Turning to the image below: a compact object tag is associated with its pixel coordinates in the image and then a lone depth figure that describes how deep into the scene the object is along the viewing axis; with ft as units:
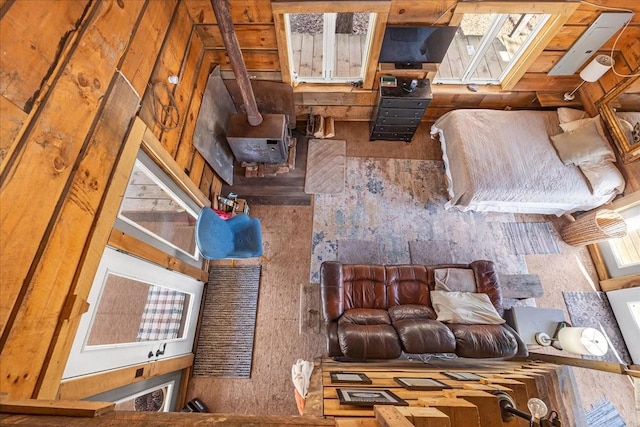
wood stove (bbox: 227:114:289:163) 10.08
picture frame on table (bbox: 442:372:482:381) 5.44
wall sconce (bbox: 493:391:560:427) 3.54
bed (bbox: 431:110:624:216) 9.45
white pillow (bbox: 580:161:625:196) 9.23
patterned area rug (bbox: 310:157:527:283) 10.48
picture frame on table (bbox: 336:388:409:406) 3.92
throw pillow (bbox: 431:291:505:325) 7.97
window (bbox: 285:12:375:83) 10.32
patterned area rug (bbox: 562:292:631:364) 9.12
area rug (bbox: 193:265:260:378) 8.95
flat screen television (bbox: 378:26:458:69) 9.01
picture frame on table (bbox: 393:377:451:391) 4.69
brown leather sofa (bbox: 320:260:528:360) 7.22
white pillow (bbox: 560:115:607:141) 9.79
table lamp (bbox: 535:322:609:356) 7.27
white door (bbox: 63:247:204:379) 5.12
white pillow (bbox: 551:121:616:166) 9.40
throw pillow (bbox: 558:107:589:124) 10.69
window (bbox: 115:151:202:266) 6.18
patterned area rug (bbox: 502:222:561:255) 10.62
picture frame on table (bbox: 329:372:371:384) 5.27
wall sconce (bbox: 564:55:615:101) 9.64
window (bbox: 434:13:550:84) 9.55
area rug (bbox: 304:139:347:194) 11.48
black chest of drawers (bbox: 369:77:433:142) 10.13
